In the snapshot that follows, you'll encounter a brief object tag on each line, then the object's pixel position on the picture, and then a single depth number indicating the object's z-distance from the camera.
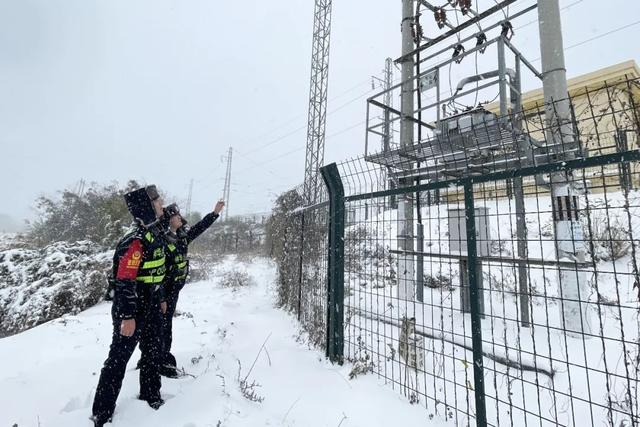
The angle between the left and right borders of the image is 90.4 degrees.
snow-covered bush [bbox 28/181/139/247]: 10.28
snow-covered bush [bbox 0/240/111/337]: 6.80
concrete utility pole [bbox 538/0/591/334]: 4.07
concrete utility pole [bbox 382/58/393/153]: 19.90
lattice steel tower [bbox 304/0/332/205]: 16.98
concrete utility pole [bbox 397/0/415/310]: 6.17
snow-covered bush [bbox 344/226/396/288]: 4.00
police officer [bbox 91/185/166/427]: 2.59
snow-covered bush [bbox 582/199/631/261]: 6.08
